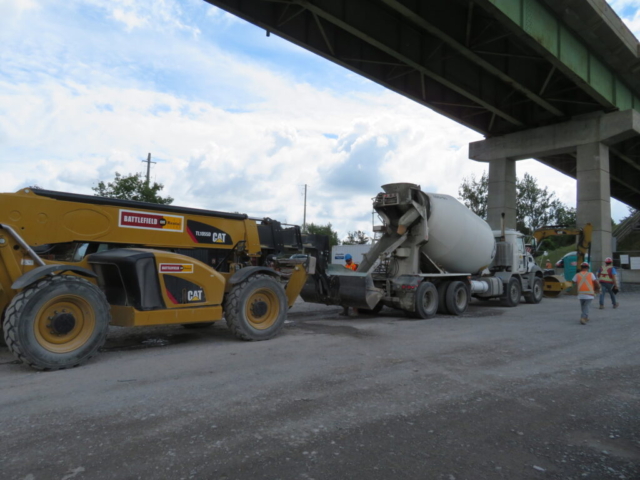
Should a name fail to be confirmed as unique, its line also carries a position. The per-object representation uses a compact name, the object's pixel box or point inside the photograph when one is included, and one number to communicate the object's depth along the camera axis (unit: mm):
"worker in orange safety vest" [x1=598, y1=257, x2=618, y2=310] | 14266
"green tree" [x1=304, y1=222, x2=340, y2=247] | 71031
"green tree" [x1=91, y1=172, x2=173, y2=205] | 25297
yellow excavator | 19766
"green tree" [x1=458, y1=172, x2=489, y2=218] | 42969
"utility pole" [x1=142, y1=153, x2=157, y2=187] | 39469
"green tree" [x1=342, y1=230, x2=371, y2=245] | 64725
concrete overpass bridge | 15820
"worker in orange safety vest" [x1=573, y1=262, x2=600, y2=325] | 11156
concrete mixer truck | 11500
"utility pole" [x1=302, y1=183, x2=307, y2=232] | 62906
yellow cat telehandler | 6016
